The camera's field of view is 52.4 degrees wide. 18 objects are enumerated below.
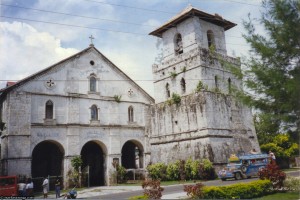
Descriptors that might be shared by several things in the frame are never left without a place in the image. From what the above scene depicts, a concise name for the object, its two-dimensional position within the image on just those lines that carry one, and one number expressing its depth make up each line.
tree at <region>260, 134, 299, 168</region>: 30.08
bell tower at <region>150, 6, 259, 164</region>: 24.69
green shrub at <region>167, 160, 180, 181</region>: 24.47
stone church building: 23.95
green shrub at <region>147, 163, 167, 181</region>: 25.73
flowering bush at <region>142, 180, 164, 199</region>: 12.46
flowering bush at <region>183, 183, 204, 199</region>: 12.28
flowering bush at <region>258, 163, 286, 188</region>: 14.13
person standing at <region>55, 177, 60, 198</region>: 18.81
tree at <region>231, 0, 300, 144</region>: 10.62
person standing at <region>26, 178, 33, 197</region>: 18.67
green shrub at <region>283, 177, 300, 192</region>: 13.63
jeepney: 20.20
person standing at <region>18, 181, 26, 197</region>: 18.09
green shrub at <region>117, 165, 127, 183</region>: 26.73
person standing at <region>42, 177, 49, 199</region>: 19.06
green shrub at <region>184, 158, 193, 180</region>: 23.59
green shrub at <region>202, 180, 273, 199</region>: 12.32
